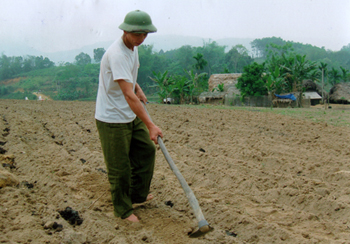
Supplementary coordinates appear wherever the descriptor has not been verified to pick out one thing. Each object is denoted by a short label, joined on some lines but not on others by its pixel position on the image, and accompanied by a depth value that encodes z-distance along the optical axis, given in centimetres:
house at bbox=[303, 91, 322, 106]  2233
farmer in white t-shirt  235
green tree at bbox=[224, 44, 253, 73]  4770
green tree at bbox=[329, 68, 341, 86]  2750
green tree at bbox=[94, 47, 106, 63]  5582
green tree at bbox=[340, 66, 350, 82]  2663
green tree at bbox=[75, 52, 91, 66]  5622
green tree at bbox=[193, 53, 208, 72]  2932
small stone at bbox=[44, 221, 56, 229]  228
